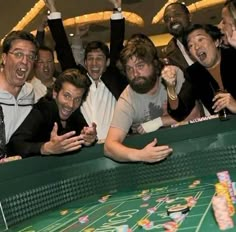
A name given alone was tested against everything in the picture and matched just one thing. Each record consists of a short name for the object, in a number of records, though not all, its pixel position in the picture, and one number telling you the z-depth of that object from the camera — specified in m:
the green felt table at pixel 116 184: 1.58
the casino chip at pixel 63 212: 1.83
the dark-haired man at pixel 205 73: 2.32
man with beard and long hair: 2.27
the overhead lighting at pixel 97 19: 4.41
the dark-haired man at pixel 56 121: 2.10
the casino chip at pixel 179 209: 1.40
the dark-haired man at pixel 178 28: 2.72
